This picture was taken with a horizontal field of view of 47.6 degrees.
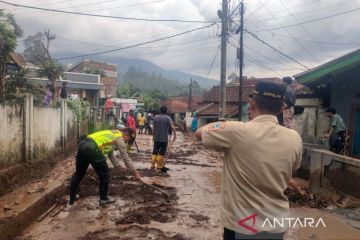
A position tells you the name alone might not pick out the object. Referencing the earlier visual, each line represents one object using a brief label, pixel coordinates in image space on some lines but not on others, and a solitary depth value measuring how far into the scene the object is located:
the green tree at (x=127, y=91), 58.25
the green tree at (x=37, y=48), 50.38
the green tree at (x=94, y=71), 50.91
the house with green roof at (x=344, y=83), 9.64
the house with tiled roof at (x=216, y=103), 34.09
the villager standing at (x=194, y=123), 34.84
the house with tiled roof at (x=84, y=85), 31.75
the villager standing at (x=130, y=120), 15.83
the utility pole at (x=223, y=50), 18.89
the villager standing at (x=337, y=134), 9.60
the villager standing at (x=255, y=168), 2.45
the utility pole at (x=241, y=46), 20.08
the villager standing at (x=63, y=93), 15.64
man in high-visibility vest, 7.01
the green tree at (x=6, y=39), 10.94
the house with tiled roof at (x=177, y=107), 58.06
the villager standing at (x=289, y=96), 7.03
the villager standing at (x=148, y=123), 31.94
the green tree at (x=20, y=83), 13.90
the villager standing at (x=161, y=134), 11.25
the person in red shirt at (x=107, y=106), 23.83
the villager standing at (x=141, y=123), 32.41
